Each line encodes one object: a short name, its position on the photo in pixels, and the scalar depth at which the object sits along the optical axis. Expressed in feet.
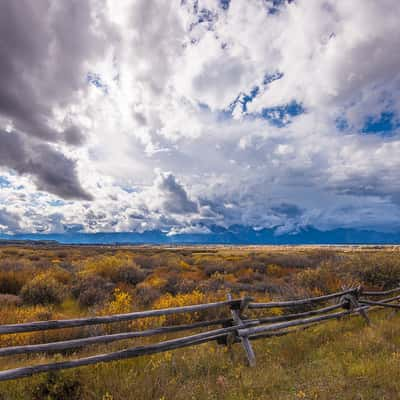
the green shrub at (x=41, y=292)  36.06
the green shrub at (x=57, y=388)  12.33
